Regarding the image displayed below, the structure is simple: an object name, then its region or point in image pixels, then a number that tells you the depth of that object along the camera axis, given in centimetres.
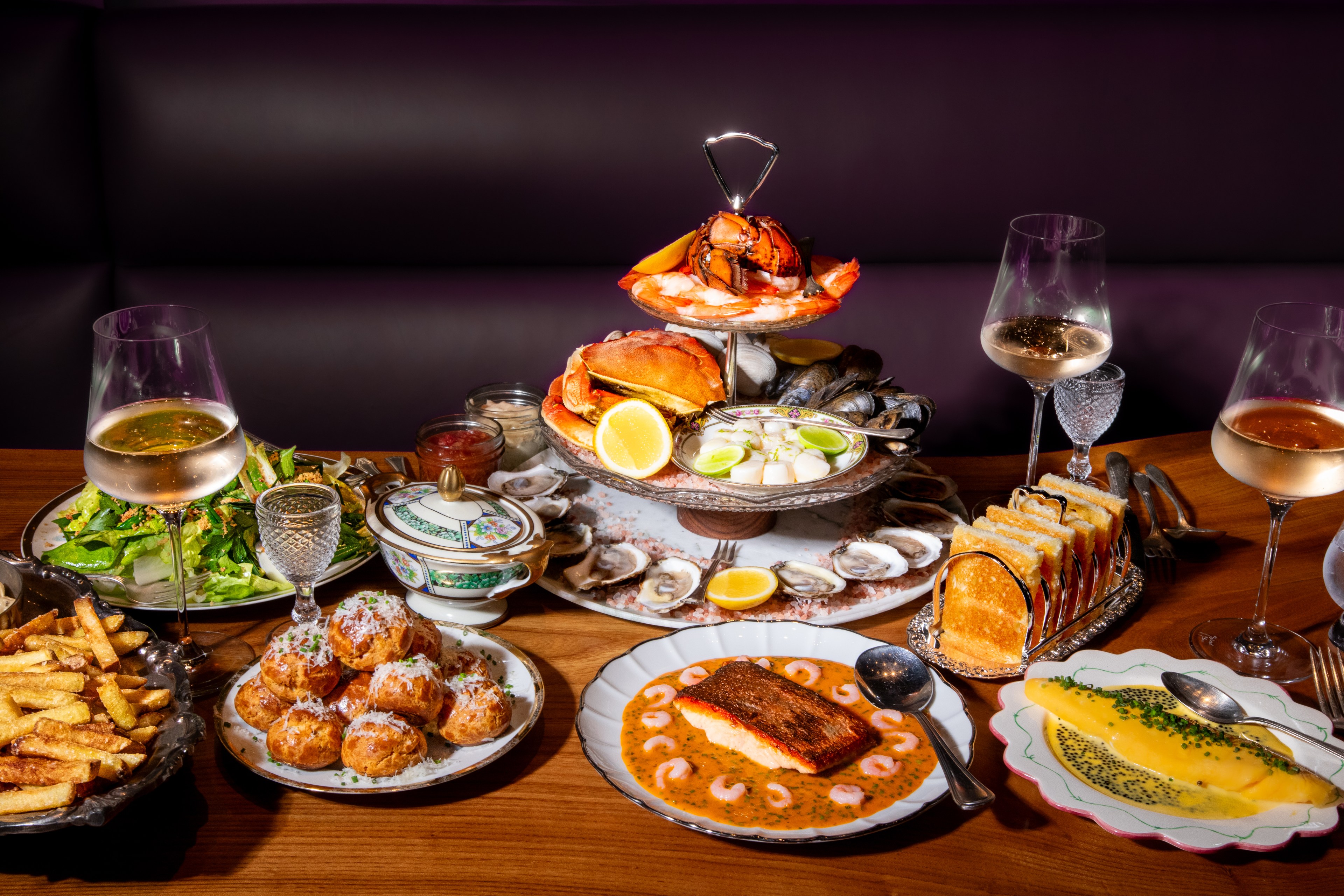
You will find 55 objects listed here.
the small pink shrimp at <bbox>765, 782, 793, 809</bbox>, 100
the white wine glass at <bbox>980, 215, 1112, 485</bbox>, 148
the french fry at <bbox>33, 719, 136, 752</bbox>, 92
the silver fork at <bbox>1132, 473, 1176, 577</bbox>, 149
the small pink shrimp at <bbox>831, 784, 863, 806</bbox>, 99
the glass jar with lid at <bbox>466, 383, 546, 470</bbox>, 175
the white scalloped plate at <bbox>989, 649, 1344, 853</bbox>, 94
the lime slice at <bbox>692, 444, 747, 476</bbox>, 143
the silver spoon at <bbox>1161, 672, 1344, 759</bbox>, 107
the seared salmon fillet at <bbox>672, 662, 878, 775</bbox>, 104
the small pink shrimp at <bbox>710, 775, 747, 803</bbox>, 100
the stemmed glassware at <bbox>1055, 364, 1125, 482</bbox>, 167
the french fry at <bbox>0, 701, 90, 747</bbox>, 92
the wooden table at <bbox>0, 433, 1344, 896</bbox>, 93
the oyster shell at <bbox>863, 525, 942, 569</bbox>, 144
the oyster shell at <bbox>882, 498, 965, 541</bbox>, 155
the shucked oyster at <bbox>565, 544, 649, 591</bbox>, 137
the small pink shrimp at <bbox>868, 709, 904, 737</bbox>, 109
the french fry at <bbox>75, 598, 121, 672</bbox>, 105
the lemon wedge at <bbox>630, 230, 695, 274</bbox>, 162
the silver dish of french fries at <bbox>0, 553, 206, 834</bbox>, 88
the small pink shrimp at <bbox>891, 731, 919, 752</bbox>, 107
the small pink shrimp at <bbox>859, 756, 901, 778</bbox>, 104
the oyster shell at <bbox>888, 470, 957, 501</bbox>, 164
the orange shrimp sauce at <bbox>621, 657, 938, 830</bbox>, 98
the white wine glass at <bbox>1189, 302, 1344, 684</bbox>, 115
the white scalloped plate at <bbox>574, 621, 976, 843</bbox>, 96
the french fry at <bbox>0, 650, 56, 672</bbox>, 101
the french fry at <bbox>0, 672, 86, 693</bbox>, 99
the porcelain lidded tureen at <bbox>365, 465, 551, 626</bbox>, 124
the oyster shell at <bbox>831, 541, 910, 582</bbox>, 140
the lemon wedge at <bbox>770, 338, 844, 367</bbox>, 177
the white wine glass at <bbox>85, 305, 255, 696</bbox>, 110
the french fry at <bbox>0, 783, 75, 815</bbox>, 86
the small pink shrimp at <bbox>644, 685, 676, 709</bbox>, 113
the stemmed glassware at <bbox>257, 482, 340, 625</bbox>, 116
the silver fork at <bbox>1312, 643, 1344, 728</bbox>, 115
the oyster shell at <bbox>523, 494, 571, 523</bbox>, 153
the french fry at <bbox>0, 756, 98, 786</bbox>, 89
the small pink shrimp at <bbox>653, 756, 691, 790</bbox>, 102
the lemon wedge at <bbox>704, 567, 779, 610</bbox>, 132
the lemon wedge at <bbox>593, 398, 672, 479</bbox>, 143
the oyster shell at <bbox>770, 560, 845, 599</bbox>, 136
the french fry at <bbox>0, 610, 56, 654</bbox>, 105
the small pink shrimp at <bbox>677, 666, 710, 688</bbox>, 116
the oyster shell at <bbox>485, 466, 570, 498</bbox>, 162
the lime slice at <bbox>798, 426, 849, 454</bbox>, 150
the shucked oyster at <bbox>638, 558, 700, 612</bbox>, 134
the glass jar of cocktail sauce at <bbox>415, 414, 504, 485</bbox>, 158
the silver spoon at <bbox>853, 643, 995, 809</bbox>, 103
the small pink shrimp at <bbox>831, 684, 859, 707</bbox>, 114
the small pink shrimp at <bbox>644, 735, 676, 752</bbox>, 106
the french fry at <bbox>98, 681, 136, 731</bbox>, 96
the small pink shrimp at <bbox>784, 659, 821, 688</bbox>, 118
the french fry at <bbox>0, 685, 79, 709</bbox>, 96
